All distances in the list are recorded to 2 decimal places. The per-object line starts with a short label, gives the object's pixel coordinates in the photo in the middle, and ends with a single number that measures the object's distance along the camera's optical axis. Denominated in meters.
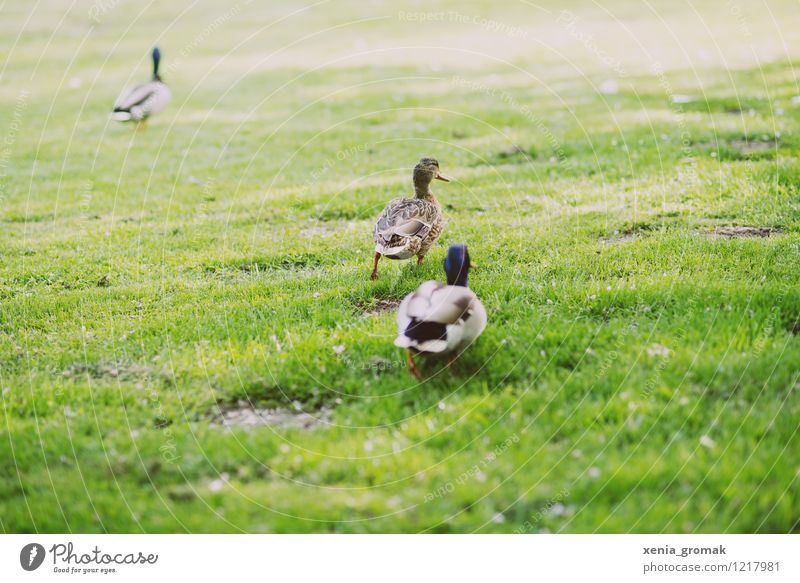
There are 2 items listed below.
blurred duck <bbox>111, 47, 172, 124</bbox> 15.40
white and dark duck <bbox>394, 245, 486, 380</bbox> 5.06
